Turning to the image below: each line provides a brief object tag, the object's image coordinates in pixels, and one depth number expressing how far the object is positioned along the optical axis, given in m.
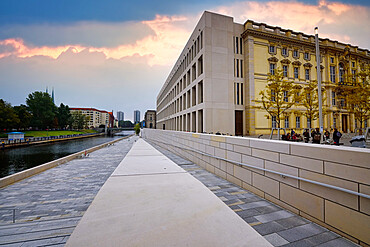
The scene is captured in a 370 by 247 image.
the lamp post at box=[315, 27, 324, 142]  13.02
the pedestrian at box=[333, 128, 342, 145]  12.72
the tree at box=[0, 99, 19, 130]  51.56
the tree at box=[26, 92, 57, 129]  79.09
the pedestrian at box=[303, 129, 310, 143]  15.25
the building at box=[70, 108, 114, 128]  163.50
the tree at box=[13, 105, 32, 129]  63.66
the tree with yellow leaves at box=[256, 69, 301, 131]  16.67
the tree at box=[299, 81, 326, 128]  19.42
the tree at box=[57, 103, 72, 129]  96.44
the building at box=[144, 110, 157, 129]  99.11
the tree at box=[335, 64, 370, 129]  15.05
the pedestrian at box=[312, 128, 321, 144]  12.72
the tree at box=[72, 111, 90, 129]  108.62
